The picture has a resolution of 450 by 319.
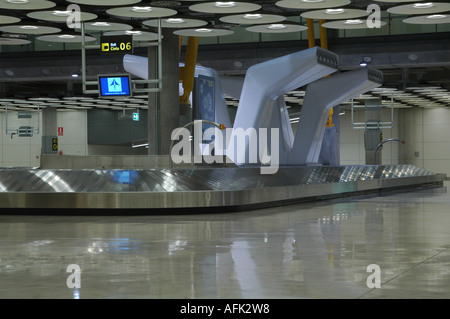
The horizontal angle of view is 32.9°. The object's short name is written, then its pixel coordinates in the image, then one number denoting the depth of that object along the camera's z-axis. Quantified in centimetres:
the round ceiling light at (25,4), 1905
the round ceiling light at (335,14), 2092
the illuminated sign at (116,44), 1884
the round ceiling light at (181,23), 2145
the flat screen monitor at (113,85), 1922
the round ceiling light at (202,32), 2319
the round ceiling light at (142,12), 2016
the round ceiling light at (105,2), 1859
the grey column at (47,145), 4953
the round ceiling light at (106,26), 2263
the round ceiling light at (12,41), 2601
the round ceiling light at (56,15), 2102
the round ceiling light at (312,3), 1894
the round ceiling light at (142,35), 2392
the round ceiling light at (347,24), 2291
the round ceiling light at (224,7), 1973
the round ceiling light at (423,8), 2009
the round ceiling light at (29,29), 2298
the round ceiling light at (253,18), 2147
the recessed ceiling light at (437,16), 2189
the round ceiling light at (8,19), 2159
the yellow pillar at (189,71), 2359
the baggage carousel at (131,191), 1350
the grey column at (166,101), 2227
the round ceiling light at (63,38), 2499
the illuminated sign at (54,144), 4950
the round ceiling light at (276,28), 2378
